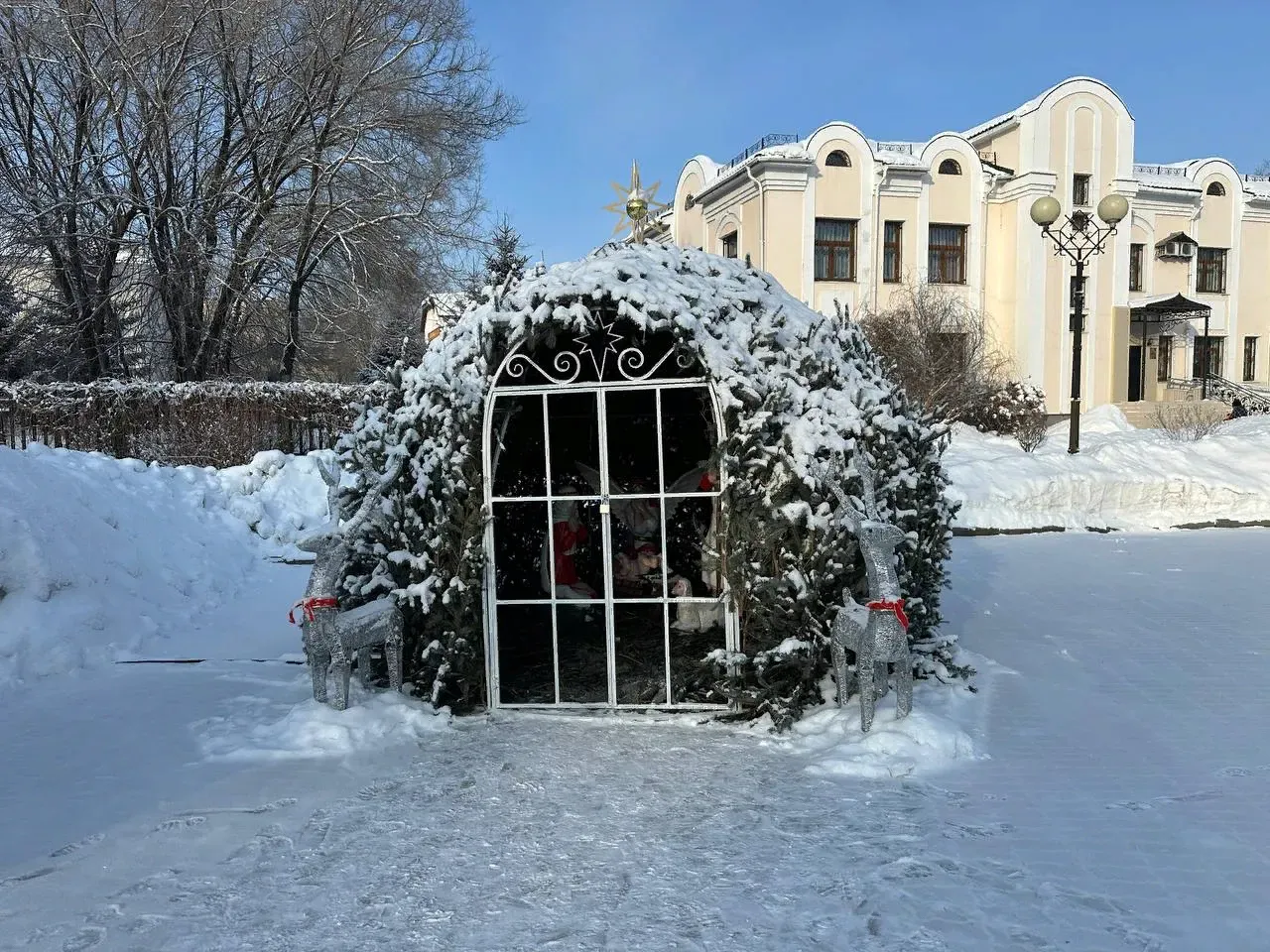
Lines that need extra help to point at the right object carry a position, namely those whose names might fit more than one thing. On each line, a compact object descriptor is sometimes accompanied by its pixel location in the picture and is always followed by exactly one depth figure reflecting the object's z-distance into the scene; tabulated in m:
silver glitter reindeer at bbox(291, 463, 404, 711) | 5.17
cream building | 30.03
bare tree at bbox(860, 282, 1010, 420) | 22.50
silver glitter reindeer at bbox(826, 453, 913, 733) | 4.68
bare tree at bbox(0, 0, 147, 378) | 17.78
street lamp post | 14.63
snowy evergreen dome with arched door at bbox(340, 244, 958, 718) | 5.11
